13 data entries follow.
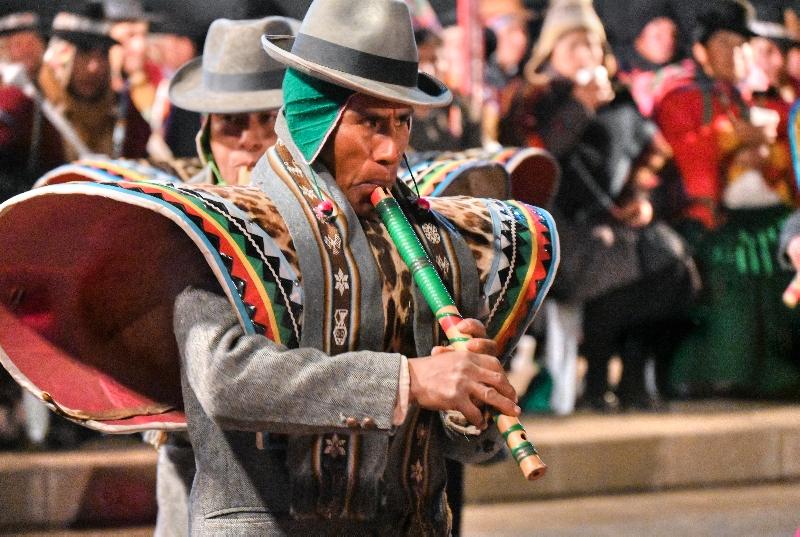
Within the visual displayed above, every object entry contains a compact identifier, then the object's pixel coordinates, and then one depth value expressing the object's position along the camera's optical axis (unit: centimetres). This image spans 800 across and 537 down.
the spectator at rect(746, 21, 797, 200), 1630
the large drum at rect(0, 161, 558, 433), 524
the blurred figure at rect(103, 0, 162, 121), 1334
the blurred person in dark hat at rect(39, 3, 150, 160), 1292
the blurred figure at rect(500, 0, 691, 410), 1516
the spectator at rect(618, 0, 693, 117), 1597
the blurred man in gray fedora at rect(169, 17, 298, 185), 800
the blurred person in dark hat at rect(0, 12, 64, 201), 1247
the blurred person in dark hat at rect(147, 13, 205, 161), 1306
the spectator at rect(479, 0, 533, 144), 1521
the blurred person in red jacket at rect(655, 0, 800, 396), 1605
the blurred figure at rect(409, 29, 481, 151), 1388
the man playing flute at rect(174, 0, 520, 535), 505
